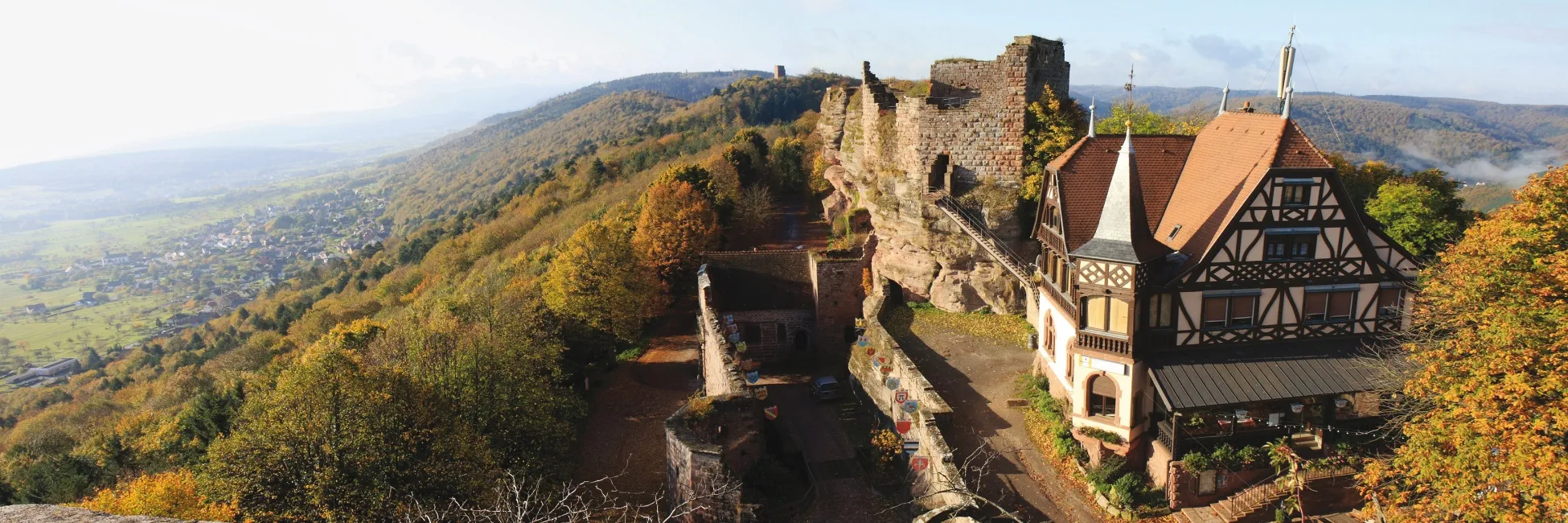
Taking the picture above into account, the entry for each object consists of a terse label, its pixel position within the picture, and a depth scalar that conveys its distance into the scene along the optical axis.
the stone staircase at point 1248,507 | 16.08
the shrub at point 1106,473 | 17.06
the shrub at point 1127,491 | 16.55
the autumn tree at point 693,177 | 45.44
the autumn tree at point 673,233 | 37.81
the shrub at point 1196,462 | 16.33
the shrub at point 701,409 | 18.86
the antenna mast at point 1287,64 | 17.52
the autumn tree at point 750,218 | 46.22
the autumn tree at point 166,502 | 17.59
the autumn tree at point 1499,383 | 11.59
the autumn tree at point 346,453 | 17.48
